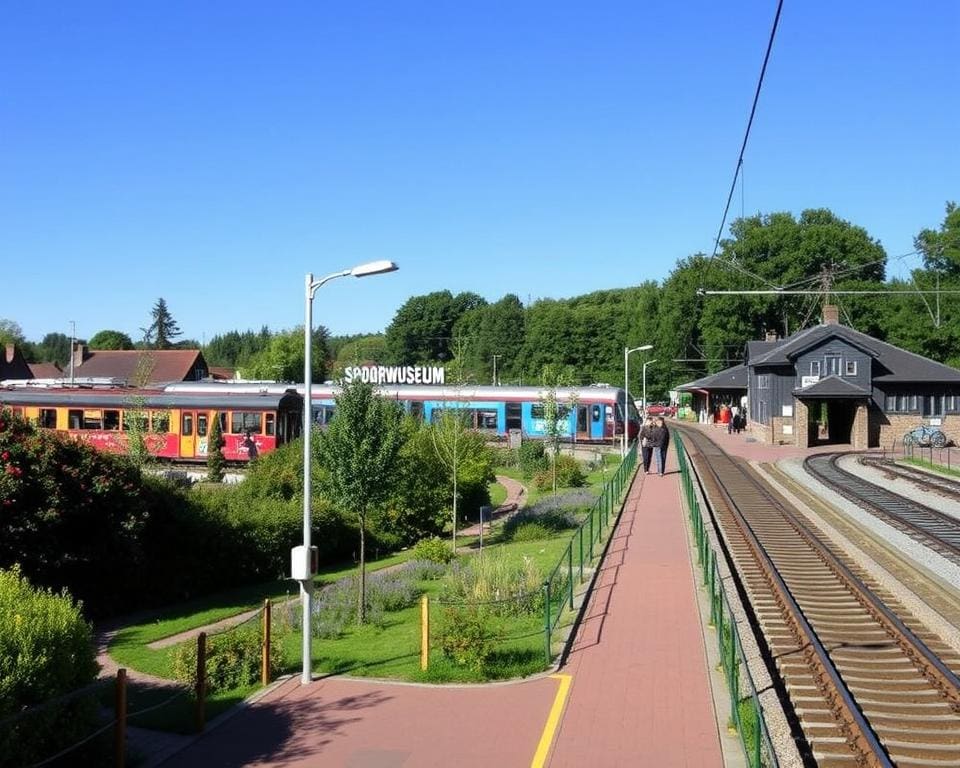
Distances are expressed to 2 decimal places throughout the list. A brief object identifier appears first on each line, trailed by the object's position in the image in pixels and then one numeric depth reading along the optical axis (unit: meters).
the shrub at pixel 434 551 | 20.56
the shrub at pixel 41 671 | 7.71
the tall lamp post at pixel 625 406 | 43.25
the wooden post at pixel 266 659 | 11.54
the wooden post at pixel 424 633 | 11.30
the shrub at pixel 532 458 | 39.44
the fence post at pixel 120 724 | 8.43
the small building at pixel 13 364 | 87.44
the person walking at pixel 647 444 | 33.07
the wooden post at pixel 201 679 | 9.85
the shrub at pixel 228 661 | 11.78
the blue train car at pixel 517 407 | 46.75
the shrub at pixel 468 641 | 11.25
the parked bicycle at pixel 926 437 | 45.38
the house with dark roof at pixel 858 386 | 47.03
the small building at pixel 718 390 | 67.19
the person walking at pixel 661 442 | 32.75
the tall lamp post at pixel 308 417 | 11.52
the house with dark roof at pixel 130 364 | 83.19
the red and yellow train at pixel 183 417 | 37.84
